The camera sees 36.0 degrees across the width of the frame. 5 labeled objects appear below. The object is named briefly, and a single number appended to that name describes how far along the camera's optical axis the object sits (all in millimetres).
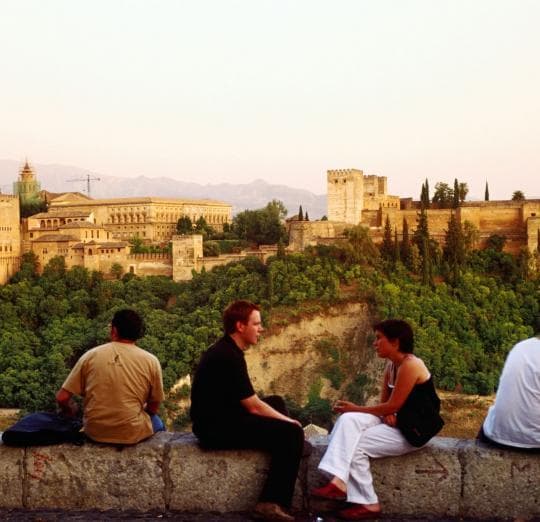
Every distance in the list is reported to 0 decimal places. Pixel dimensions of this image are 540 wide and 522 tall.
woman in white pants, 5867
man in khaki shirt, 6215
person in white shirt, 5879
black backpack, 6305
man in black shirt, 5902
